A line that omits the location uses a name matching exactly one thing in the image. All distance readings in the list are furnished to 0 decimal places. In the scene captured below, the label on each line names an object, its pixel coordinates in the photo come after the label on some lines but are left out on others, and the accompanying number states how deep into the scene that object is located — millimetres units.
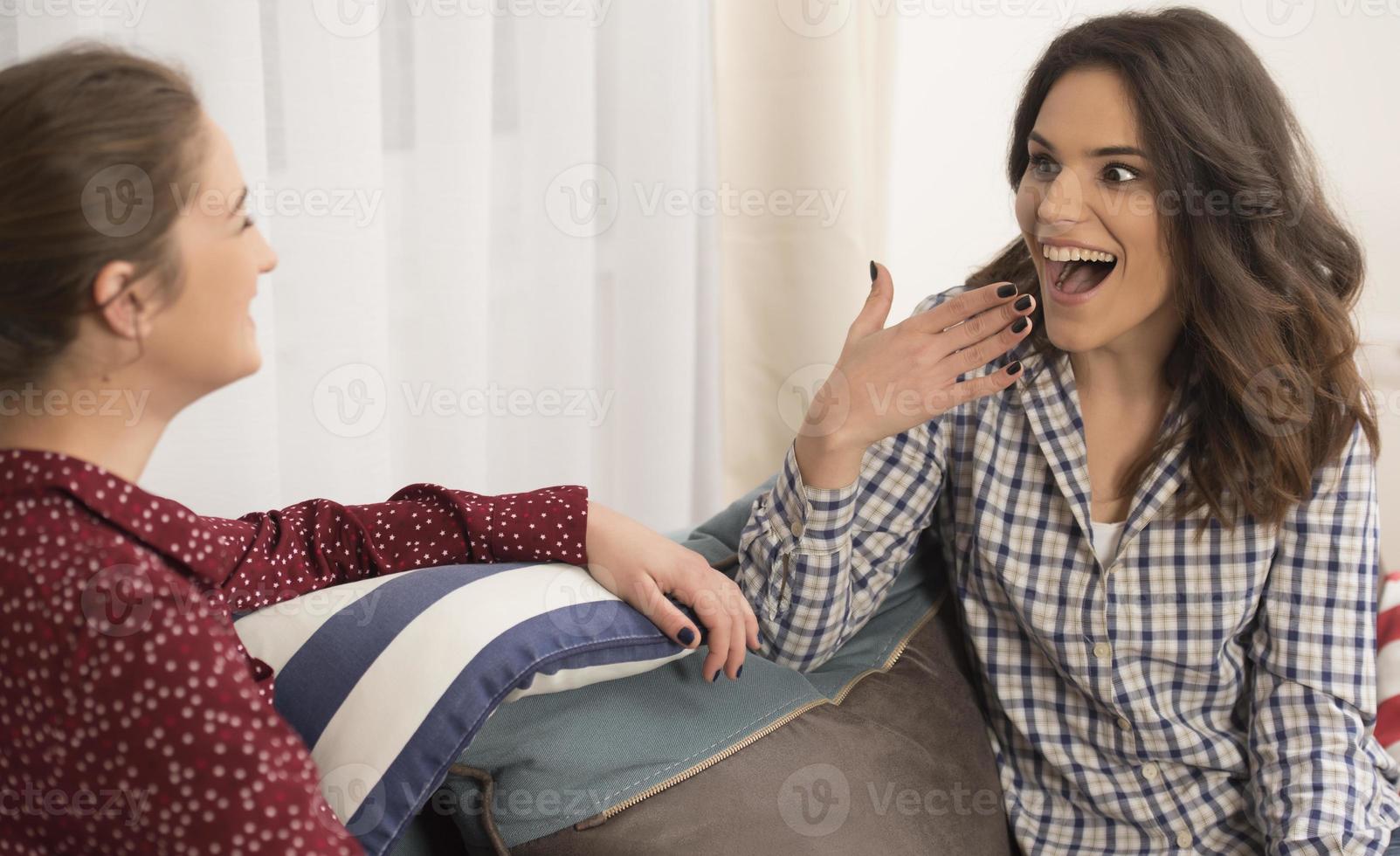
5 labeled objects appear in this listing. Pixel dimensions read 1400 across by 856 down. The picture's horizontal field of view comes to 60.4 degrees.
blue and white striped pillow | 889
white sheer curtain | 1446
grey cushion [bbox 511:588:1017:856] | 997
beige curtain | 2031
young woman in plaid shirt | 1140
